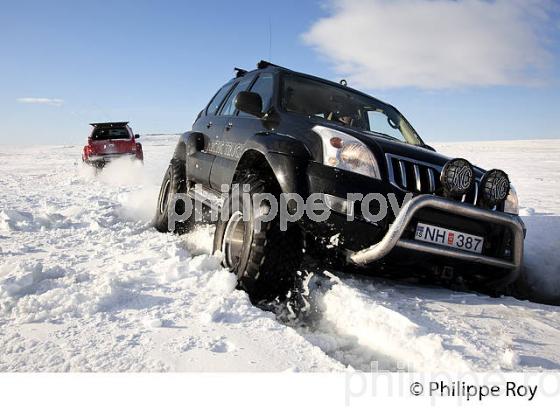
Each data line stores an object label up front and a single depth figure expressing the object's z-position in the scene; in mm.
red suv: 12836
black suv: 2646
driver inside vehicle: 3814
